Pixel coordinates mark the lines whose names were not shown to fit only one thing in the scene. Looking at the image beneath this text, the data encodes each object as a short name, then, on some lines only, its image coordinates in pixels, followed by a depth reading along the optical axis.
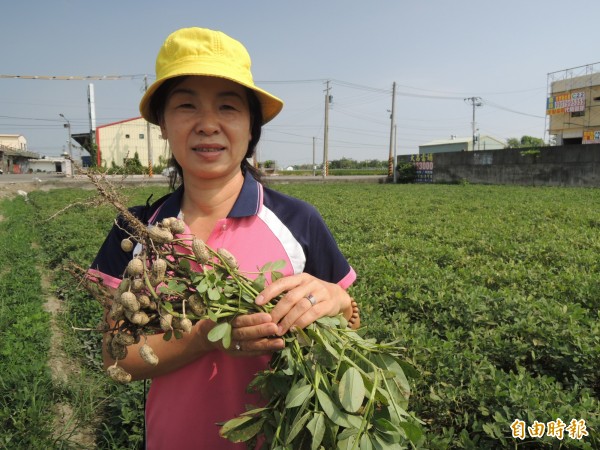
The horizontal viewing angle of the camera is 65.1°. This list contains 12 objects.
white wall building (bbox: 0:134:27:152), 78.49
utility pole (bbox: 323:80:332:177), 37.09
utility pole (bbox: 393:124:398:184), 35.16
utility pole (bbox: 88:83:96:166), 34.43
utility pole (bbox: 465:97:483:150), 66.56
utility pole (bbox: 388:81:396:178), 36.16
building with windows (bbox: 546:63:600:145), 40.91
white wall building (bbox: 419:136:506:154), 72.31
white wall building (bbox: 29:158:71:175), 78.82
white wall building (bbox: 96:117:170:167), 45.47
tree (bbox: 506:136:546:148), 74.21
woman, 1.51
